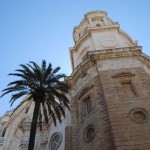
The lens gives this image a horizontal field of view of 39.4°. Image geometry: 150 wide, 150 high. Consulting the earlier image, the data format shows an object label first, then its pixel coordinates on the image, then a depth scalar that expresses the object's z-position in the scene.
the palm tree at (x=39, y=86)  18.84
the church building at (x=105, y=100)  16.64
